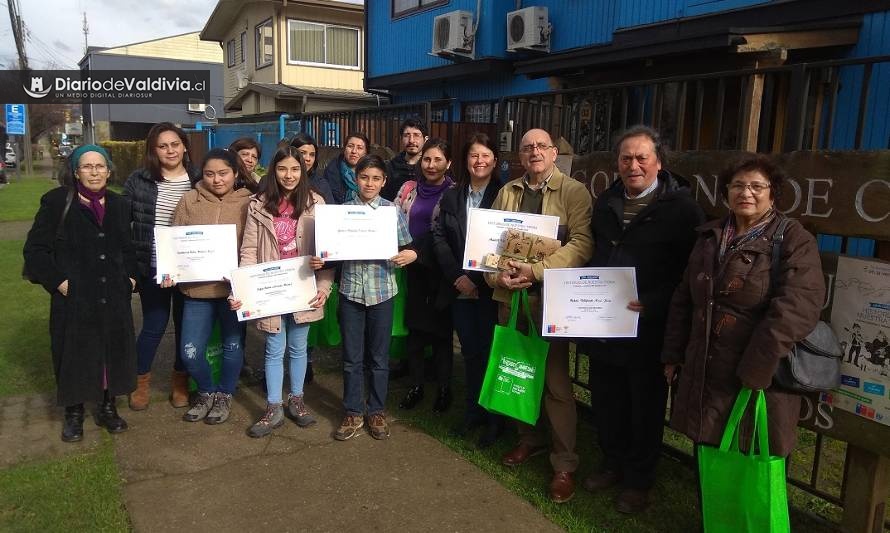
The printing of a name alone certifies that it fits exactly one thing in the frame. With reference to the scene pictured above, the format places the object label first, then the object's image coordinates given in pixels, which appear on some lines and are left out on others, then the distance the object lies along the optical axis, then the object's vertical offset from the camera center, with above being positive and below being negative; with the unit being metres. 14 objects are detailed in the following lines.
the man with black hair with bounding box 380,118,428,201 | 5.39 +0.23
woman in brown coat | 2.59 -0.45
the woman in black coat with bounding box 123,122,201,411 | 4.52 -0.18
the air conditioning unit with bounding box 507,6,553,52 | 10.80 +2.72
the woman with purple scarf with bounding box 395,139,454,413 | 4.45 -0.71
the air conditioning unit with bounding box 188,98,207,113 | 36.66 +4.02
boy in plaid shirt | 4.23 -0.88
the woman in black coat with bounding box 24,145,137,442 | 3.99 -0.68
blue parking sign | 29.69 +2.35
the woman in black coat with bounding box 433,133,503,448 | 4.07 -0.53
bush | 25.78 +0.80
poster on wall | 2.73 -0.57
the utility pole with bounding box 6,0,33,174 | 25.45 +5.71
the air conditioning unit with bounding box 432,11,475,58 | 11.93 +2.85
